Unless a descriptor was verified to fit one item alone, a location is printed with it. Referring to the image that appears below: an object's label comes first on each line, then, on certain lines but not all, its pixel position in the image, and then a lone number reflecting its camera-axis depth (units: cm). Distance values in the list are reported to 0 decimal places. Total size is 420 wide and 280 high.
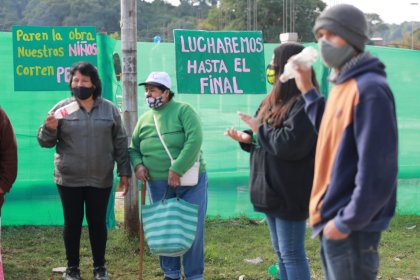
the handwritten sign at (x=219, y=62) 660
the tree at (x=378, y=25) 8988
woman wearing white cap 461
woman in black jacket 354
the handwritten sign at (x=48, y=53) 635
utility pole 589
